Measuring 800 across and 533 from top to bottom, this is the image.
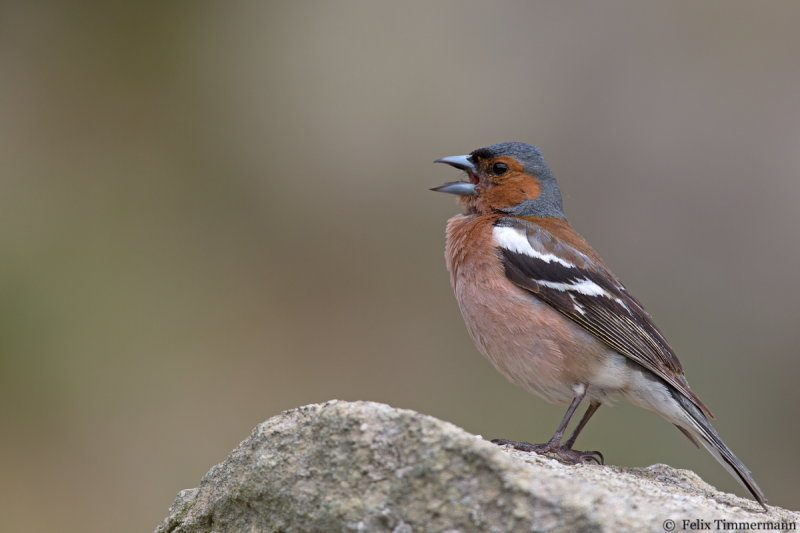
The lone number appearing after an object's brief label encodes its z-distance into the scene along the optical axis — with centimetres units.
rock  593
